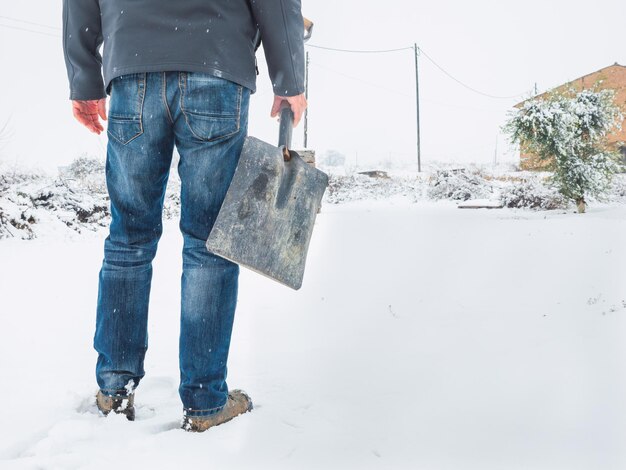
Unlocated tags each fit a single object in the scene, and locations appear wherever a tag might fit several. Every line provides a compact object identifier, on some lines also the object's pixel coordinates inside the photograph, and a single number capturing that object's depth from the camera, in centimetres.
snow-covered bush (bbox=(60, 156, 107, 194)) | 1645
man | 123
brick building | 2518
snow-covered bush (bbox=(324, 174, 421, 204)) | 1451
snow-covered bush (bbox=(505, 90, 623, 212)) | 820
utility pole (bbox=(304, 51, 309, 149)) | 2139
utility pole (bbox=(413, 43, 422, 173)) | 2483
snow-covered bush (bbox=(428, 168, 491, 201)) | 1298
